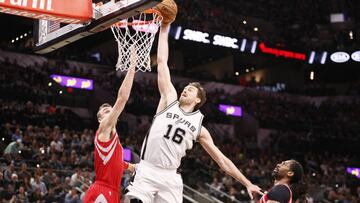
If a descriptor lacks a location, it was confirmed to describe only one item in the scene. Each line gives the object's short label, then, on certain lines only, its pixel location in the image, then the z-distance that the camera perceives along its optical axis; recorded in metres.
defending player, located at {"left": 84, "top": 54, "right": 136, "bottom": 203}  6.16
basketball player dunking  5.78
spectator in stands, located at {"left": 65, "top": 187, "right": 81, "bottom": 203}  13.62
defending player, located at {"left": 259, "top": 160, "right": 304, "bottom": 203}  5.88
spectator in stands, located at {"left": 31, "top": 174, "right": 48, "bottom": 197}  13.87
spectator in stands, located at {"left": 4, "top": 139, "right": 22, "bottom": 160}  15.32
